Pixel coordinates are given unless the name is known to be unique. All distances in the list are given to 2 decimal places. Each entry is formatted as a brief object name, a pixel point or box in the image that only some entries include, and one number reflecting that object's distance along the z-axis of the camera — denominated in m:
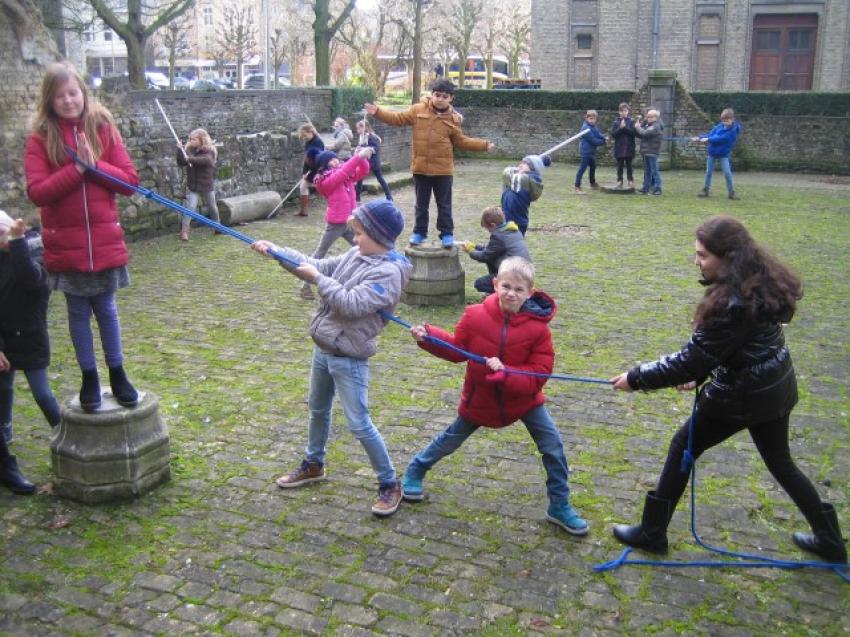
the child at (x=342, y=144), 17.80
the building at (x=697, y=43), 36.44
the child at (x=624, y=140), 20.61
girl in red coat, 4.71
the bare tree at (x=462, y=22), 50.44
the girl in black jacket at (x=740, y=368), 4.18
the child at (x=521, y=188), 9.56
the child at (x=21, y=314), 5.07
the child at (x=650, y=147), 20.05
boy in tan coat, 9.66
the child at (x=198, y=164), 14.25
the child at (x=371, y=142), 18.25
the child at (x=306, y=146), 15.20
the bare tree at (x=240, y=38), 51.02
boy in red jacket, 4.66
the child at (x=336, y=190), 9.89
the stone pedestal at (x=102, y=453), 5.12
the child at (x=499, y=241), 8.41
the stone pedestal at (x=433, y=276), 9.80
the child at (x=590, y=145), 20.36
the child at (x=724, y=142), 19.44
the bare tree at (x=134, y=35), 27.13
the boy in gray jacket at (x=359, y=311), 4.77
